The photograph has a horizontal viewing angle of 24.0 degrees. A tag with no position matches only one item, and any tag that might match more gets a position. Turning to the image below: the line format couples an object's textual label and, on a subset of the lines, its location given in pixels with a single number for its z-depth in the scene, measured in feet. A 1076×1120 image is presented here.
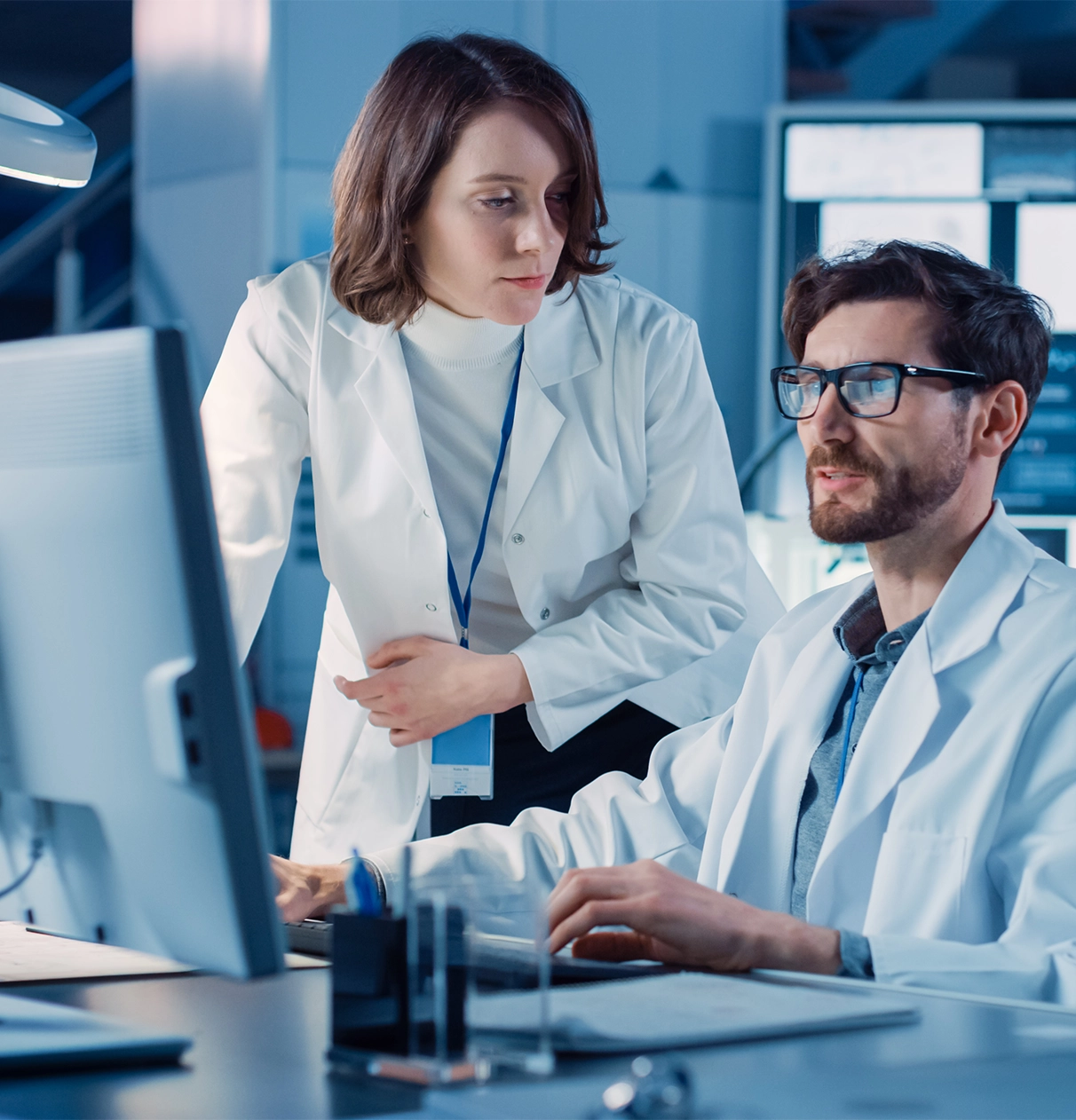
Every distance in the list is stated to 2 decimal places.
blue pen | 4.74
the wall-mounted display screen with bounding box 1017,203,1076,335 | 15.95
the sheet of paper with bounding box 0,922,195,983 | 5.33
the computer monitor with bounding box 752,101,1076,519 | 15.93
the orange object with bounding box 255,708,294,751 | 13.86
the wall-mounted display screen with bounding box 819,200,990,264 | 16.06
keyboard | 4.50
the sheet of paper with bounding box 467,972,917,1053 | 4.54
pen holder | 4.38
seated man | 5.51
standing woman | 7.09
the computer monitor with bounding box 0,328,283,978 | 4.05
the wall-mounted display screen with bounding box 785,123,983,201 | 15.93
